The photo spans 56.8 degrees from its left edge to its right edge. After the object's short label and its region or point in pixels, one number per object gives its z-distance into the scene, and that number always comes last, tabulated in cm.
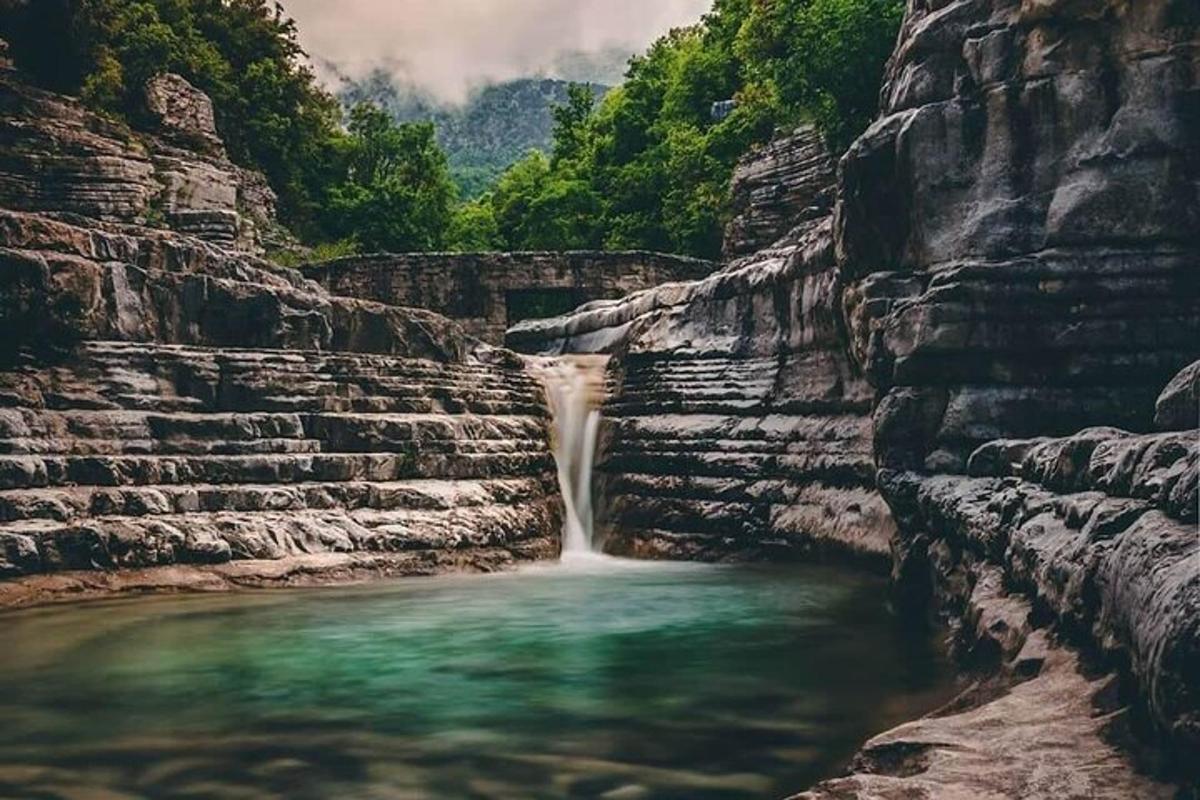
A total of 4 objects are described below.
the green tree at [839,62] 1873
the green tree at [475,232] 4012
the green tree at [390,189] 3625
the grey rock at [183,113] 2650
